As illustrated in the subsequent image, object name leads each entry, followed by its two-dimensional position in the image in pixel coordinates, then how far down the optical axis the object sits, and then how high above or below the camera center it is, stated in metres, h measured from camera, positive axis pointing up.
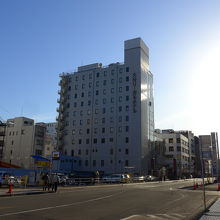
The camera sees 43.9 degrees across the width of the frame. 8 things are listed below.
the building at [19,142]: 97.48 +10.24
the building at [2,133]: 88.88 +11.89
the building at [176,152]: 105.21 +8.93
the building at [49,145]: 102.62 +9.72
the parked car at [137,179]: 61.81 -1.24
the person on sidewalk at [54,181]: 25.89 -0.95
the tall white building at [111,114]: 85.06 +19.38
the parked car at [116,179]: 52.76 -1.14
